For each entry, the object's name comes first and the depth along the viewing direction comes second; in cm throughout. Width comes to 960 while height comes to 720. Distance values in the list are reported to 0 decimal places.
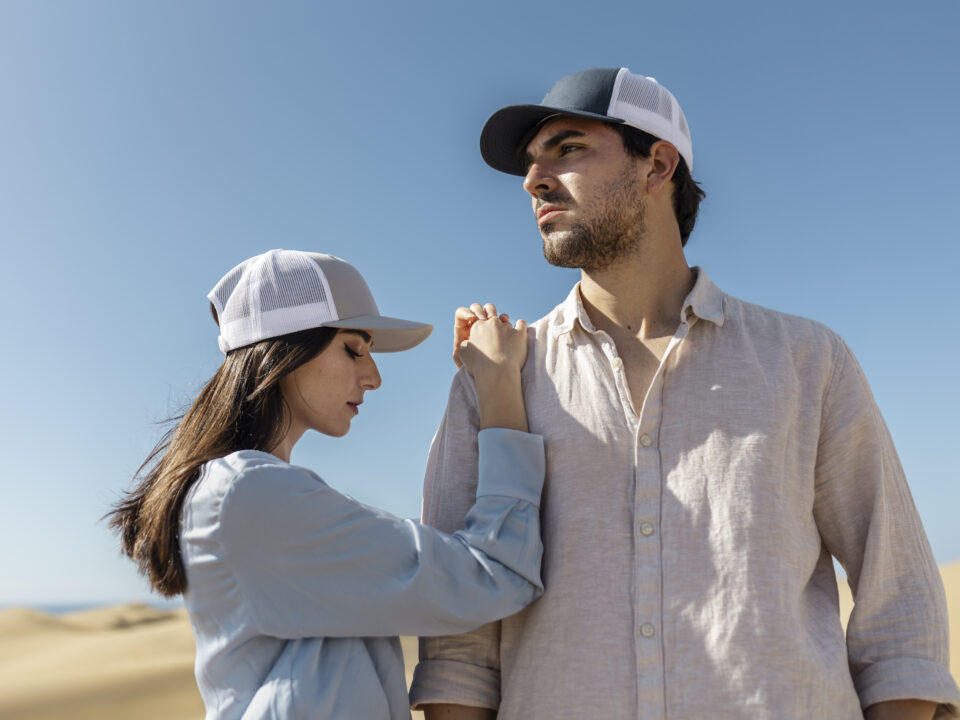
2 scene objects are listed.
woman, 250
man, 263
